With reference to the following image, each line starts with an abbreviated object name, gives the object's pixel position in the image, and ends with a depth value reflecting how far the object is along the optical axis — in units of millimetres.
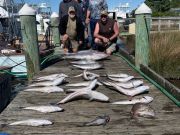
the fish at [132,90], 2482
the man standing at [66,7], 4594
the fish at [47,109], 2154
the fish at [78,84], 2754
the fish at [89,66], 3478
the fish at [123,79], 2839
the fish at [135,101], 2302
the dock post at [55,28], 5653
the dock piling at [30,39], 3324
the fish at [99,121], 1936
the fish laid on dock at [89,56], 3827
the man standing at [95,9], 4707
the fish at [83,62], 3610
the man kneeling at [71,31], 4311
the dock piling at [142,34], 3492
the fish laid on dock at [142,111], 2046
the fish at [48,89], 2618
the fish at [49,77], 2948
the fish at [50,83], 2769
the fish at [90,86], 2561
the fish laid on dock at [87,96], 2347
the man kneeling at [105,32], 4274
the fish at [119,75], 2972
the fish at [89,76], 2971
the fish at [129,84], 2627
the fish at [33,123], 1946
